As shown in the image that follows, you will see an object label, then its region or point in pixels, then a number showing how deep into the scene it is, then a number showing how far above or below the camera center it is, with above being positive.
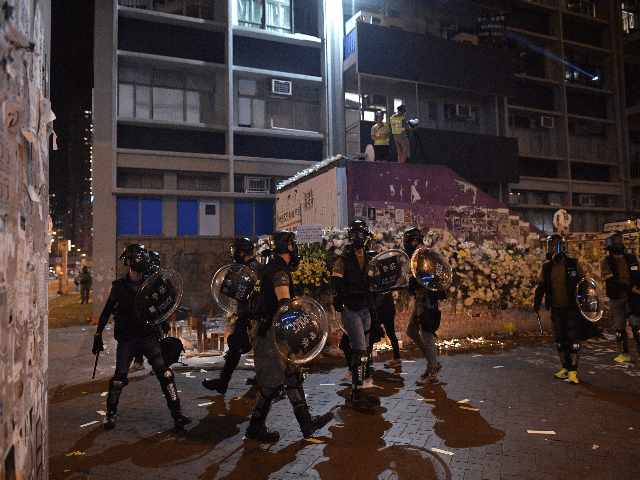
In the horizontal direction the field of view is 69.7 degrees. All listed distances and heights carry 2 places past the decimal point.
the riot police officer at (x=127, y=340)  5.60 -0.83
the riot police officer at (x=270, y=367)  4.94 -1.05
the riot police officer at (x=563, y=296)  7.04 -0.51
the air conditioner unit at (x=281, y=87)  22.19 +8.88
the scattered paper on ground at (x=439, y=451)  4.50 -1.82
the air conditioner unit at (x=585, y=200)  29.28 +4.06
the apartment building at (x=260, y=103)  19.77 +8.31
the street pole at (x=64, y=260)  41.08 +1.35
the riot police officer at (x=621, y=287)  8.53 -0.45
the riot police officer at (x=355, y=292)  6.24 -0.33
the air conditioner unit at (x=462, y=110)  24.36 +8.28
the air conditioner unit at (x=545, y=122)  28.05 +8.73
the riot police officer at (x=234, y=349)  6.67 -1.15
